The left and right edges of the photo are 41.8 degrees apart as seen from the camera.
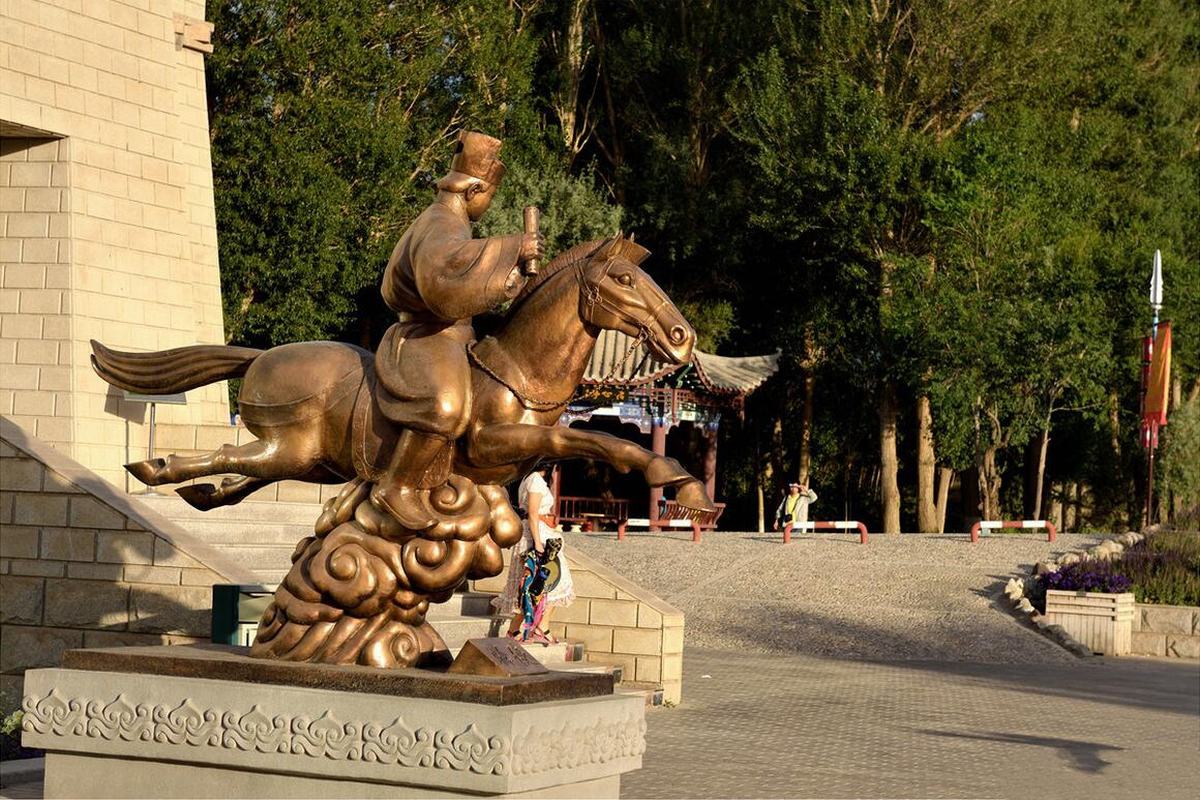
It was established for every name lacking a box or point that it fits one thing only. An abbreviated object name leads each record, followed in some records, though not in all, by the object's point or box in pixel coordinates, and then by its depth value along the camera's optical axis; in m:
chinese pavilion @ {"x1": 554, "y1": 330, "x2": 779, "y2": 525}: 30.45
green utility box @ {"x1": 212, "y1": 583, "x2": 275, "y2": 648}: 10.37
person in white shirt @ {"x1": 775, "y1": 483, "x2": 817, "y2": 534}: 30.09
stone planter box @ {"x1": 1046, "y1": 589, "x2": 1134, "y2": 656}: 20.38
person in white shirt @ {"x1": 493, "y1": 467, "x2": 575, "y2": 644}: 12.93
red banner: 28.02
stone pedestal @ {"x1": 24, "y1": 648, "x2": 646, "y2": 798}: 5.61
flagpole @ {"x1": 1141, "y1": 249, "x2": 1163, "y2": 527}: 27.31
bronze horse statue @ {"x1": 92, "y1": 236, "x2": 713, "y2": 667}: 6.32
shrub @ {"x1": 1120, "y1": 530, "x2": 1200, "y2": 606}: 21.38
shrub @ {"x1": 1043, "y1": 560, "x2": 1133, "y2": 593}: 20.83
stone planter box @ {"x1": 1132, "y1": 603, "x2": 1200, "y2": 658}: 20.58
